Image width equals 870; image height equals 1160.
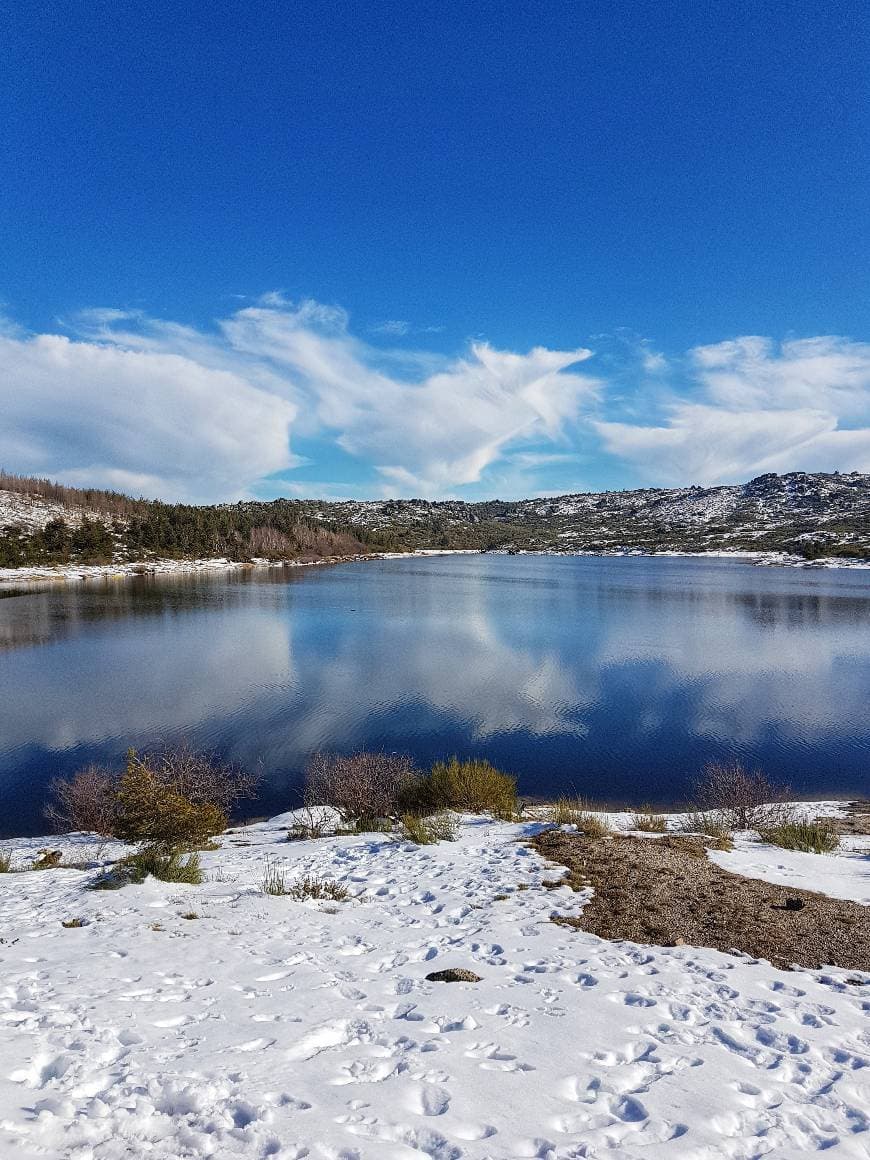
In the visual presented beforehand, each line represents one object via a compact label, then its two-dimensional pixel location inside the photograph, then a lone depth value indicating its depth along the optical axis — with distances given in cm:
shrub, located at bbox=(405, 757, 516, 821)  1409
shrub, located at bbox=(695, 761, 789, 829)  1326
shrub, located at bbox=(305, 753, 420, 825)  1382
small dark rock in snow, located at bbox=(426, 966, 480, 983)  597
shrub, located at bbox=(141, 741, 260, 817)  1488
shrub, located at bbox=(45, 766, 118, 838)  1362
